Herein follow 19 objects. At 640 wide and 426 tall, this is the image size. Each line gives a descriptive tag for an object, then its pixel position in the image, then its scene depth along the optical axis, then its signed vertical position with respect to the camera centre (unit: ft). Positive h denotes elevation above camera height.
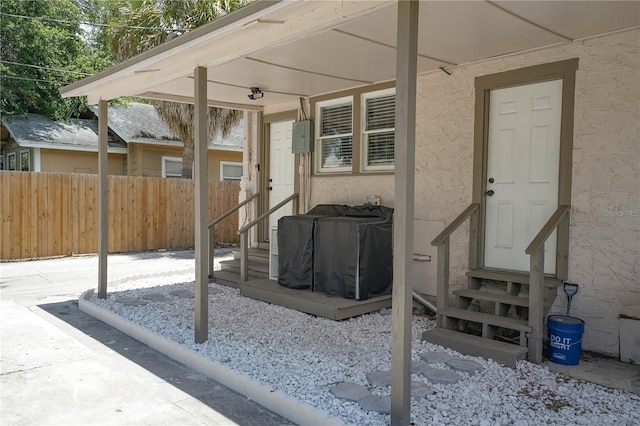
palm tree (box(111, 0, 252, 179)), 36.17 +11.91
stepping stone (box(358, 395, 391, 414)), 10.33 -4.65
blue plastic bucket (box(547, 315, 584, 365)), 13.10 -4.03
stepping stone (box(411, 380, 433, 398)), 11.22 -4.69
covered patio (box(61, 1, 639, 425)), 9.83 +4.37
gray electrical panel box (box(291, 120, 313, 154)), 24.31 +2.42
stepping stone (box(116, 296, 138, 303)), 20.85 -4.98
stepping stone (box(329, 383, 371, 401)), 10.92 -4.65
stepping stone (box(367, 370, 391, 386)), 11.79 -4.67
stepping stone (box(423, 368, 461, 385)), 11.98 -4.66
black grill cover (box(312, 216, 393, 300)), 18.12 -2.65
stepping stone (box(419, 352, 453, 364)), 13.38 -4.67
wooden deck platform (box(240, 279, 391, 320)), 17.60 -4.35
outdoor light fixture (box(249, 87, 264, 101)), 22.43 +4.26
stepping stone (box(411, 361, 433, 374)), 12.59 -4.67
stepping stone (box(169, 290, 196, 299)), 21.97 -4.98
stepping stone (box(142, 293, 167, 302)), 21.02 -4.96
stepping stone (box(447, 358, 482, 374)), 12.71 -4.65
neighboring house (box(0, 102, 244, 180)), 46.78 +3.56
